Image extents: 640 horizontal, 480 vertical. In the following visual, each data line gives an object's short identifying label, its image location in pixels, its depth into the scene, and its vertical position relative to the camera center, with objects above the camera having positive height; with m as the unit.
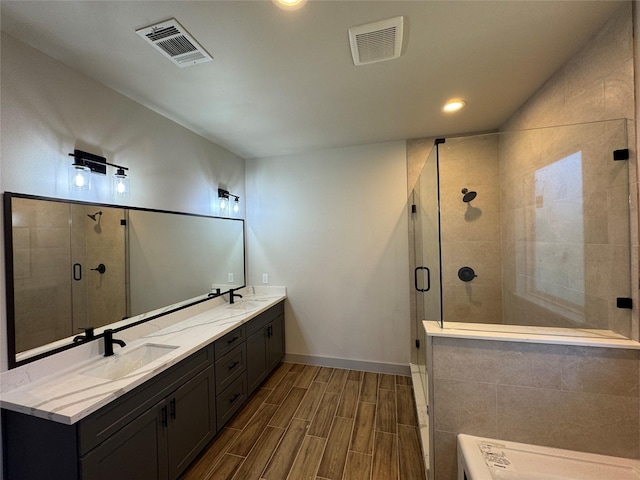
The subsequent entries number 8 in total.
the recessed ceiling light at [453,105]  2.14 +1.14
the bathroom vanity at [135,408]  1.16 -0.90
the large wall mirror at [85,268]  1.33 -0.15
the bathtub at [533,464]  1.26 -1.18
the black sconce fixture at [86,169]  1.59 +0.50
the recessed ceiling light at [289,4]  1.18 +1.11
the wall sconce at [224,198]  2.97 +0.53
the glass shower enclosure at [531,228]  1.45 +0.07
